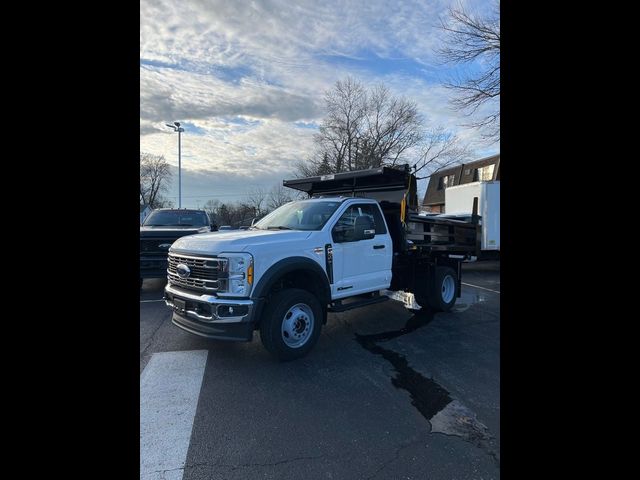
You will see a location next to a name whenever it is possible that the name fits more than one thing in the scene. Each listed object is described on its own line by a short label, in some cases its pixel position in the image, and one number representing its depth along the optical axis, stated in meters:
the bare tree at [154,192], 52.71
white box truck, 12.19
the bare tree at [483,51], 13.59
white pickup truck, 4.05
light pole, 22.04
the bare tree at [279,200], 37.38
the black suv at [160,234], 7.76
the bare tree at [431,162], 33.28
